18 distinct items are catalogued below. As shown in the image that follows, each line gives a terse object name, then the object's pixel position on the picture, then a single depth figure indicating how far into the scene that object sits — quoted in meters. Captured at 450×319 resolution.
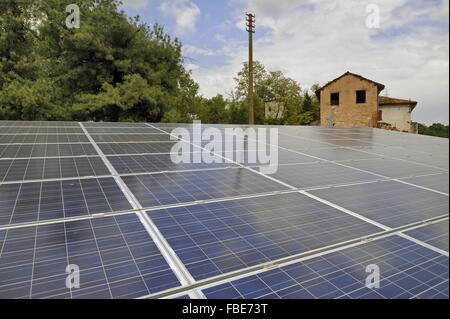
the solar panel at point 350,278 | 2.46
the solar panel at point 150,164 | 5.50
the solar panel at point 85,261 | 2.39
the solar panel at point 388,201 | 3.98
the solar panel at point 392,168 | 6.15
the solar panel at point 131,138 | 8.17
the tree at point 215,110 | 43.41
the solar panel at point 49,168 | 4.82
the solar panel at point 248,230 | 2.93
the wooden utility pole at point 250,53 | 27.10
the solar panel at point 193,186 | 4.30
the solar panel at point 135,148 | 6.76
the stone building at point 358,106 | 37.97
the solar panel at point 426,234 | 3.25
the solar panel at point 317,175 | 5.33
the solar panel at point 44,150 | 6.06
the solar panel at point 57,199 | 3.55
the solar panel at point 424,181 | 5.08
